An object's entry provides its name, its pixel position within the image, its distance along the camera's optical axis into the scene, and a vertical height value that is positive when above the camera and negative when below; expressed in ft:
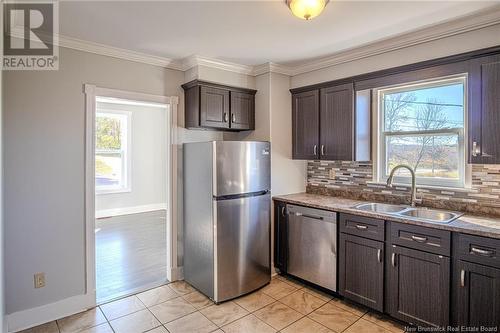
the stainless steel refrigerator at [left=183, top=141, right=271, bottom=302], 9.46 -1.73
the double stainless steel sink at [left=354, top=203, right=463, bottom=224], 8.21 -1.40
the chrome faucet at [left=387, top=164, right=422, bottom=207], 9.23 -0.61
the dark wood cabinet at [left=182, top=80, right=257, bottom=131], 10.65 +2.17
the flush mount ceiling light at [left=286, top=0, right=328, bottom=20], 6.22 +3.31
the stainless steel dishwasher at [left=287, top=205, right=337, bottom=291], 9.59 -2.72
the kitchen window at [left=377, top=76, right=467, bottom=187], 8.91 +1.08
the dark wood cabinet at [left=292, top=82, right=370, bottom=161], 10.37 +1.49
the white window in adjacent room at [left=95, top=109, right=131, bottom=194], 20.99 +0.97
